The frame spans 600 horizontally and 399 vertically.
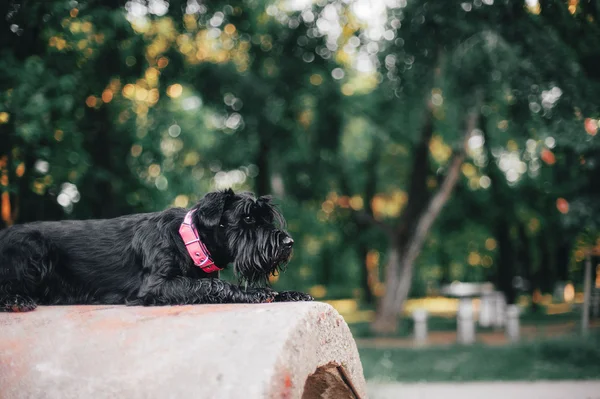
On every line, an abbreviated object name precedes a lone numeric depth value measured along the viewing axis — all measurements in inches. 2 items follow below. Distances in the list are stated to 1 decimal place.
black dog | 186.9
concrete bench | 130.4
